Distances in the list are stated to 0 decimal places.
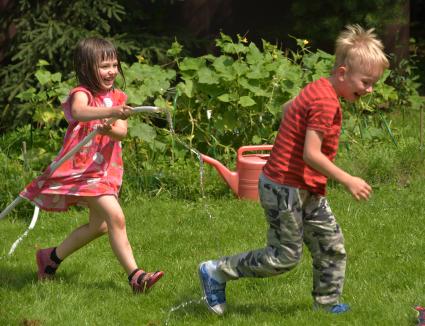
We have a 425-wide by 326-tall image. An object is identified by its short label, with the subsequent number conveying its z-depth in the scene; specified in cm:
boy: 834
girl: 987
